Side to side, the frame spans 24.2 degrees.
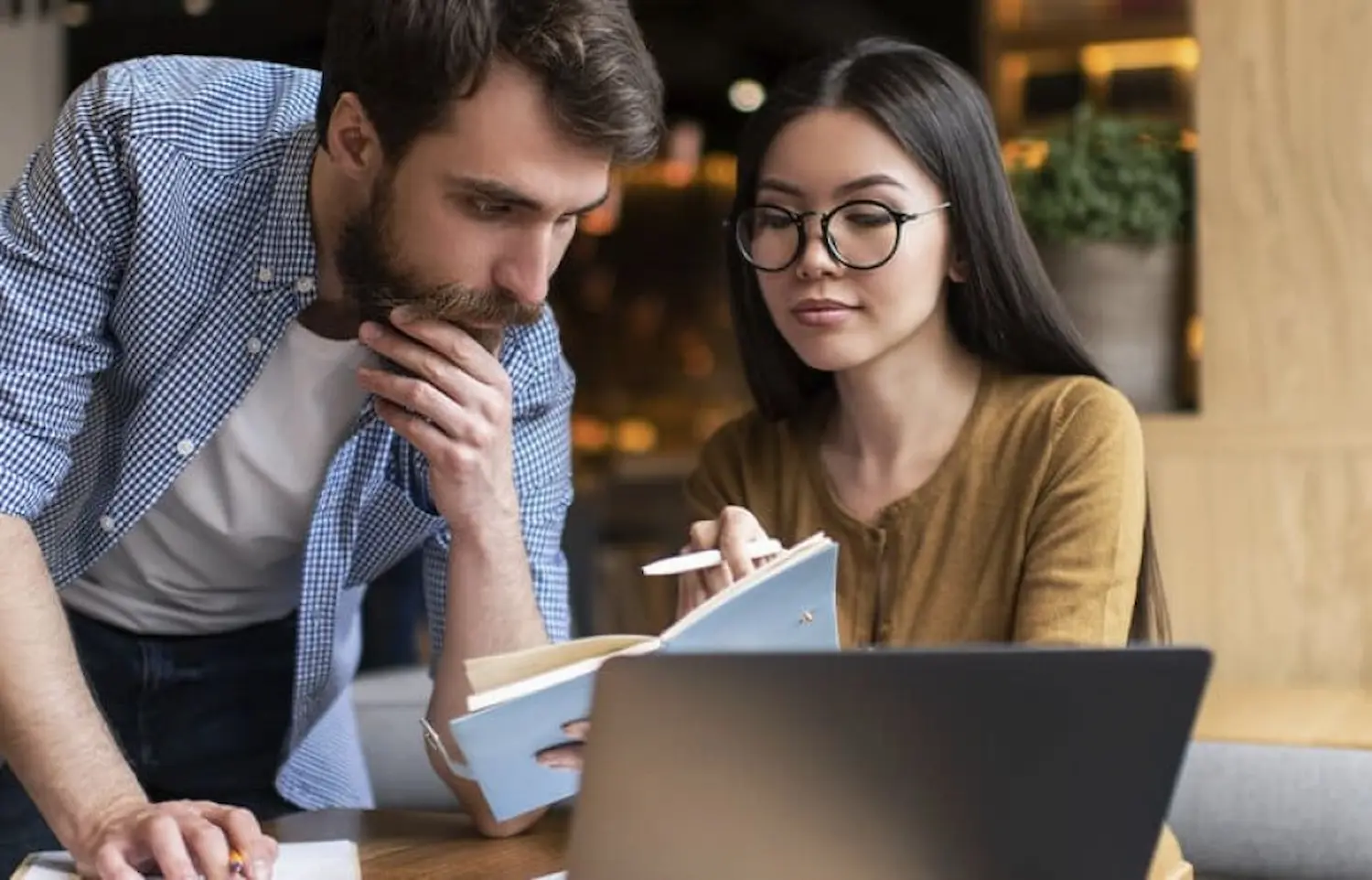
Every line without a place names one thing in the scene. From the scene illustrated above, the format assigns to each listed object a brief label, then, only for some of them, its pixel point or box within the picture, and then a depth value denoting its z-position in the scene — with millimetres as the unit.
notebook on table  1978
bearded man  2087
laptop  1709
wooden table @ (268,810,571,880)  2014
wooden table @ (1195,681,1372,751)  2768
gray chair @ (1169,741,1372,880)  2704
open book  1838
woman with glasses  2253
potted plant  3068
